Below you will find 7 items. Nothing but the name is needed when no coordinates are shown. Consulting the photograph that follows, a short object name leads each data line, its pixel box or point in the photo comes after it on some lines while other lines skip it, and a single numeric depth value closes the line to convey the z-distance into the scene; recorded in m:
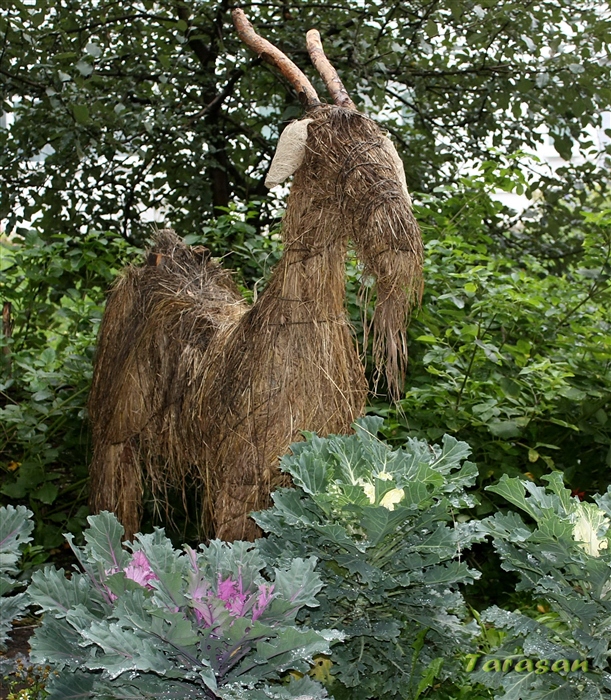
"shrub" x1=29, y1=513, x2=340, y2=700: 1.83
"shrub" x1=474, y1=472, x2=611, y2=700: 2.00
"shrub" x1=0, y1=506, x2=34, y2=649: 2.37
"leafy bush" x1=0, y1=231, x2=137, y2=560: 3.94
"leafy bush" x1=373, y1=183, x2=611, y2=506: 3.55
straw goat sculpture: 2.40
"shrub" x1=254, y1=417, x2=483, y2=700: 2.17
